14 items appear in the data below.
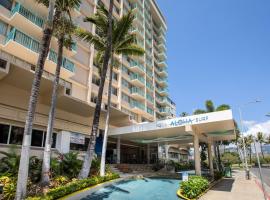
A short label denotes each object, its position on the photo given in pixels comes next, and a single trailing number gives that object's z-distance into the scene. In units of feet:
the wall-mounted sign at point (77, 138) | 83.56
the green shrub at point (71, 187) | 42.68
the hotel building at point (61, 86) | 64.34
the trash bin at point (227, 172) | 109.40
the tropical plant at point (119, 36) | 72.19
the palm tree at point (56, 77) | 49.93
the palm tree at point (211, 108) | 128.72
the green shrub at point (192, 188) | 51.10
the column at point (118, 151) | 102.40
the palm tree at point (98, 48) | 57.96
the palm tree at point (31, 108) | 38.60
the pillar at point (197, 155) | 73.39
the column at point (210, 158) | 93.41
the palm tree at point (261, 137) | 292.81
